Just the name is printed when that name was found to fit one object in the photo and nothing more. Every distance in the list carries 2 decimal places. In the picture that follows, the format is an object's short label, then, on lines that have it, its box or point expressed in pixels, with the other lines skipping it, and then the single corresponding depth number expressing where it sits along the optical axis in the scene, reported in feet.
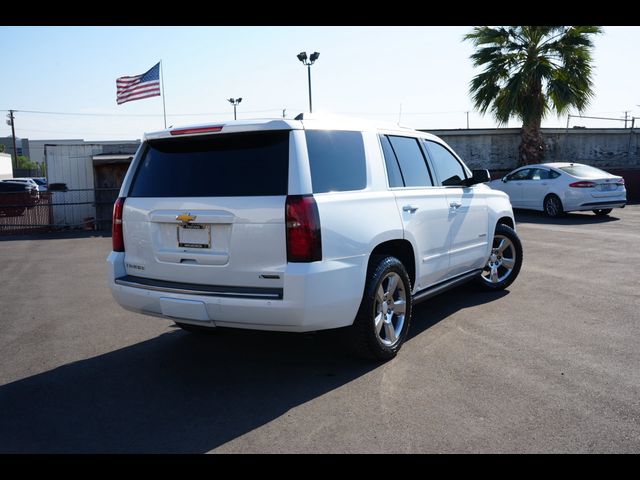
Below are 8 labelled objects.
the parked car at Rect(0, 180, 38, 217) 54.34
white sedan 49.03
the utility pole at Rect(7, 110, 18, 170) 216.43
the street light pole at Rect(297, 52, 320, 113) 88.38
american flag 66.23
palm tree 66.64
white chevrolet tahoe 13.24
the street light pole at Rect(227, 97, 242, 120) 131.03
